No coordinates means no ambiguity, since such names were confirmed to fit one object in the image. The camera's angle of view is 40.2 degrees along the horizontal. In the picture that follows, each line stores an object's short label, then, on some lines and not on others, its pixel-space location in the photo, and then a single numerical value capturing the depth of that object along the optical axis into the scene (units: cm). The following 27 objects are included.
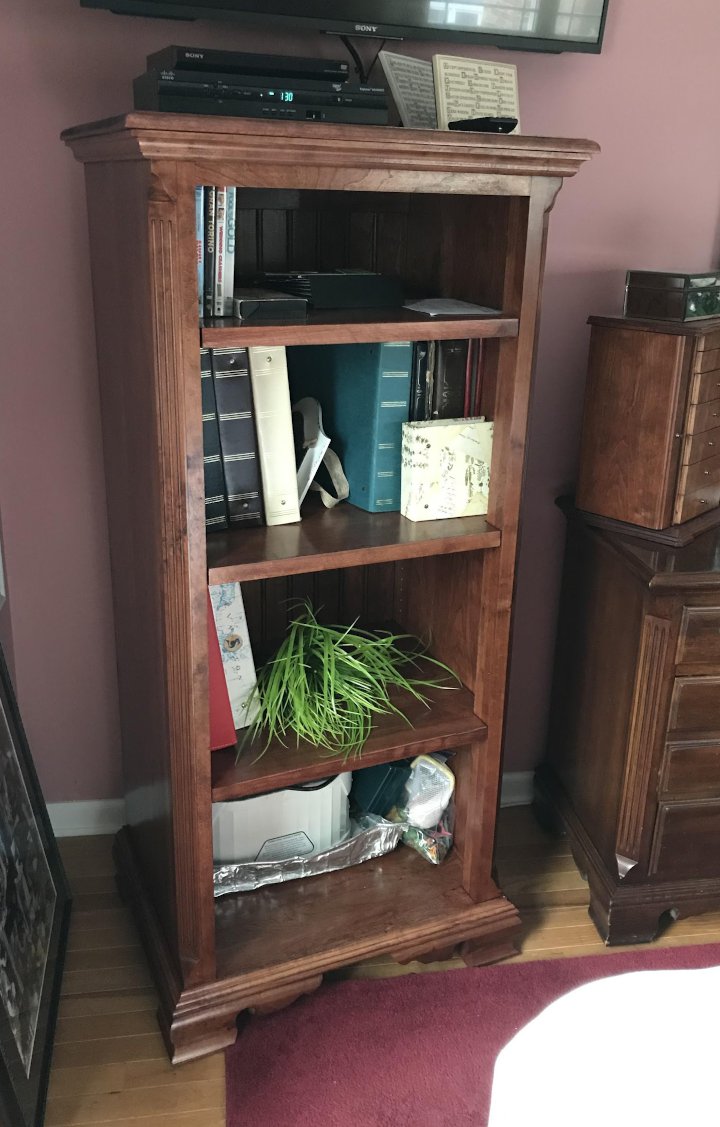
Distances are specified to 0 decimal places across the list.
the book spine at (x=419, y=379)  147
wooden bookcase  120
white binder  138
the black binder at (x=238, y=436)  135
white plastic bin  166
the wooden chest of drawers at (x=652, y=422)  160
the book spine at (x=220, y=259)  131
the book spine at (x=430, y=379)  148
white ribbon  151
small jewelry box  160
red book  146
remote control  133
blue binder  146
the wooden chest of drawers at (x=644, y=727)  160
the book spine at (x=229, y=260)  132
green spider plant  155
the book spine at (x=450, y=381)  148
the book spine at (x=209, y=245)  130
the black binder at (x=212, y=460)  134
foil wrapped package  167
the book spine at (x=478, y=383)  150
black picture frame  129
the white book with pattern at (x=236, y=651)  151
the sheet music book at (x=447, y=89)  148
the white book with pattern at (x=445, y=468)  146
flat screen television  144
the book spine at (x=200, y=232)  130
